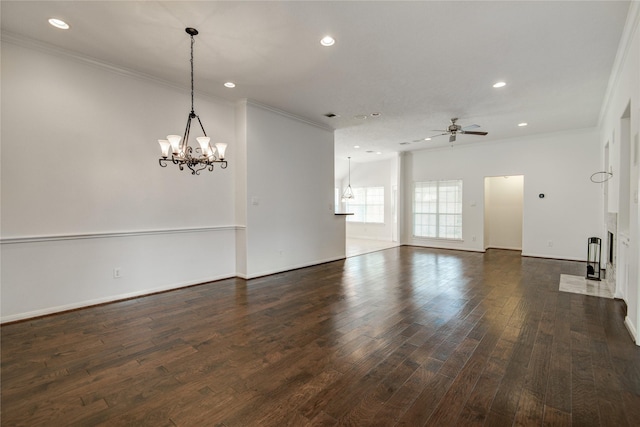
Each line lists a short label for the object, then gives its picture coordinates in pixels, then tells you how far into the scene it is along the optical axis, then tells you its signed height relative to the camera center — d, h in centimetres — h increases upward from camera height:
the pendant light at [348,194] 1060 +47
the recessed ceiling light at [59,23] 286 +183
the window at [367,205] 1106 +9
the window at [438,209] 859 -5
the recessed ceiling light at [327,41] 309 +178
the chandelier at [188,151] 318 +65
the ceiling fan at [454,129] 564 +152
